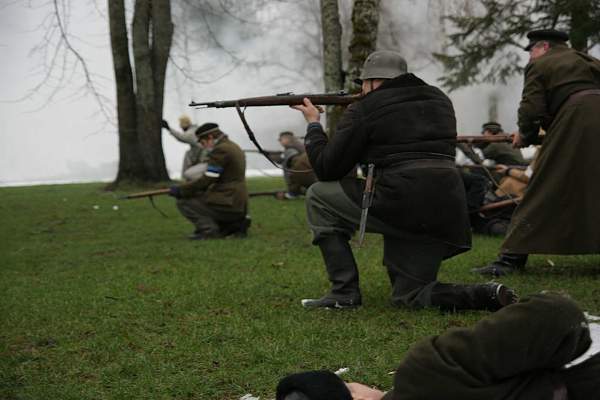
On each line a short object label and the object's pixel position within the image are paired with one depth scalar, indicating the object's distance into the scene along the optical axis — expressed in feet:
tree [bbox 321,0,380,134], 32.17
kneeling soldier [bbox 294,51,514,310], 15.99
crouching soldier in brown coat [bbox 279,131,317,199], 51.34
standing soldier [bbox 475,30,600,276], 19.30
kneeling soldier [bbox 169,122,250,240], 33.94
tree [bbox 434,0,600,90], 56.54
